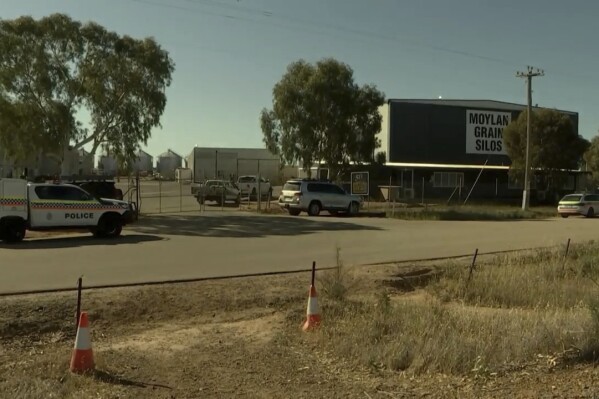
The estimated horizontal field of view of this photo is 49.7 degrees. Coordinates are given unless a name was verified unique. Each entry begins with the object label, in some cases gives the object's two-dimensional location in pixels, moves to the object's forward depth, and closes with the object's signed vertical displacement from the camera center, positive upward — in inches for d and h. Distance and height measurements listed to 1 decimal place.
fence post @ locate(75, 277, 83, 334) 297.4 -55.4
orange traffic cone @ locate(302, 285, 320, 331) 316.5 -66.4
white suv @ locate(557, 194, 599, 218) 1507.1 -55.6
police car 725.3 -39.9
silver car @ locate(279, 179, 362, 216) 1332.4 -40.8
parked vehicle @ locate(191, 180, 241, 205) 1611.7 -32.6
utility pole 1631.4 +143.6
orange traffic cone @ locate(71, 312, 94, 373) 245.1 -67.6
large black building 2237.9 +117.4
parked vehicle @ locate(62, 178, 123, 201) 1040.8 -16.8
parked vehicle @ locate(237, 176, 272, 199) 1887.9 -25.4
